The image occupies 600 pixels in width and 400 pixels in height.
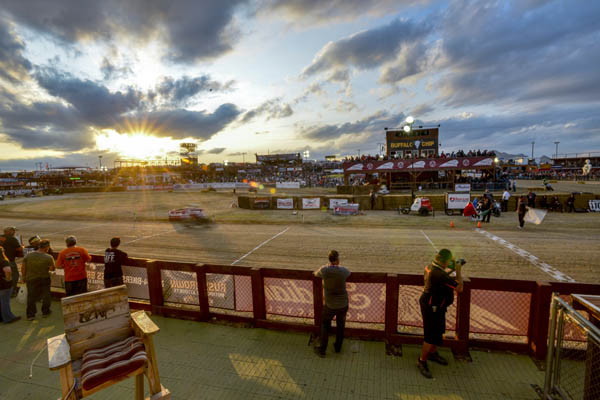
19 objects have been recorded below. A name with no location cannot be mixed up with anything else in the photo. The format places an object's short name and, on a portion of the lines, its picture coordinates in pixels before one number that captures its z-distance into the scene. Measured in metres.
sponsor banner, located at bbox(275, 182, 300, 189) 55.83
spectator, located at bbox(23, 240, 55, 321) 5.85
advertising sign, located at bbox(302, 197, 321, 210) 26.84
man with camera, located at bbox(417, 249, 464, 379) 4.01
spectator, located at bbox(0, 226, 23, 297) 6.86
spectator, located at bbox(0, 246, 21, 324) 5.56
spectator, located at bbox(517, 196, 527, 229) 16.19
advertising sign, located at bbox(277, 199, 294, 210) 27.39
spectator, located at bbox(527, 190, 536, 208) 20.17
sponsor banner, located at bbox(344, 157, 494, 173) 36.25
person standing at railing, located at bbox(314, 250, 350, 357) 4.30
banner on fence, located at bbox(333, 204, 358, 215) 23.22
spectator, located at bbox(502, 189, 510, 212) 22.15
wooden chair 2.96
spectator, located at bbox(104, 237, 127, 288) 6.07
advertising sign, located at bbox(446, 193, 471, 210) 21.15
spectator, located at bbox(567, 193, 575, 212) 21.02
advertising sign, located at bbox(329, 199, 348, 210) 24.22
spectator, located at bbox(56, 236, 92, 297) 5.78
